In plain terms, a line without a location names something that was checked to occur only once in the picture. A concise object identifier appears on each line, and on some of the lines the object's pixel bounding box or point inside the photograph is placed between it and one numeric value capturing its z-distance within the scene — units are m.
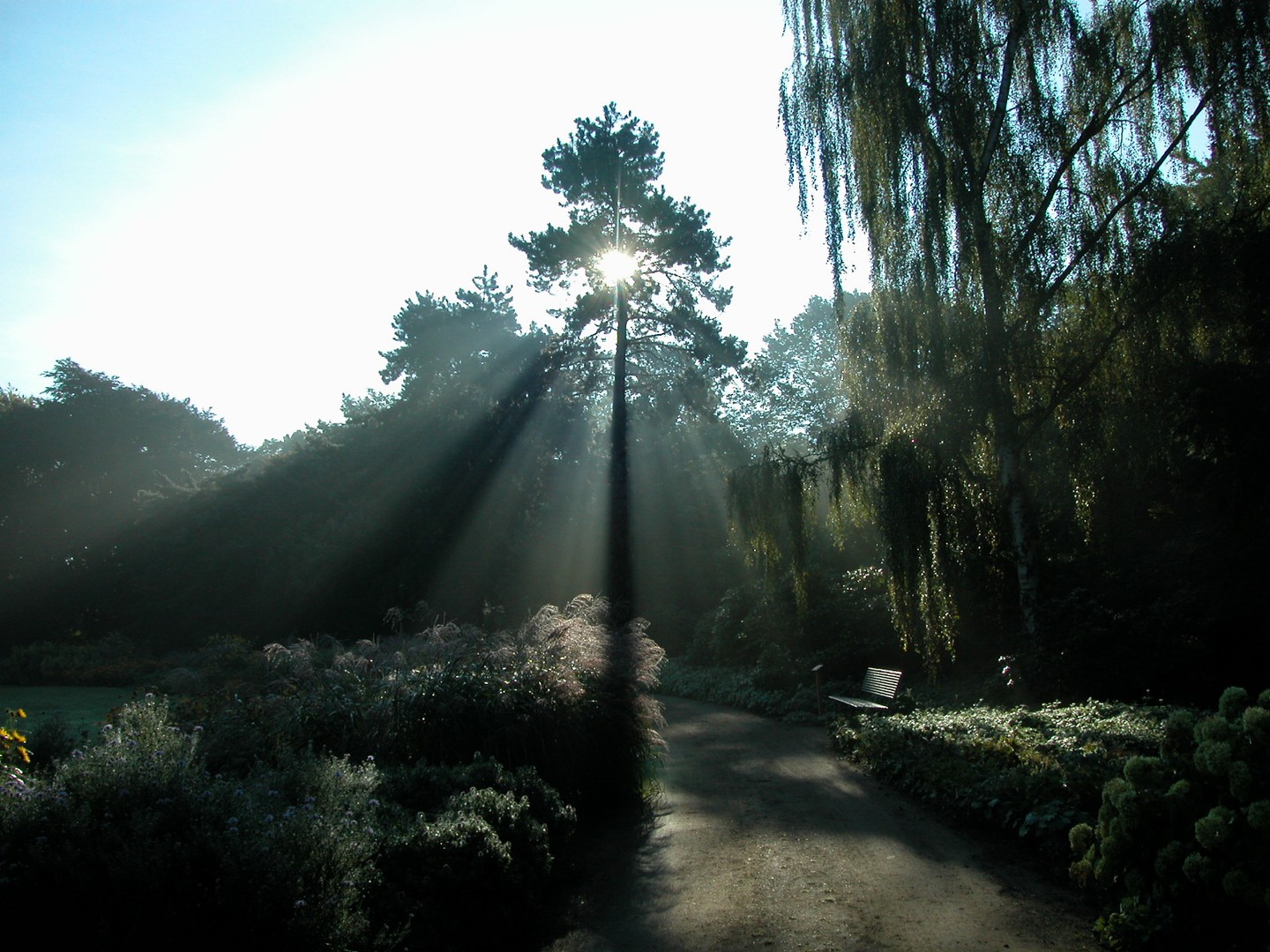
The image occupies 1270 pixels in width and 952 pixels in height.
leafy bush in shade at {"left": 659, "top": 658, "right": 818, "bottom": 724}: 13.91
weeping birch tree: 10.57
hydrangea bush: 3.78
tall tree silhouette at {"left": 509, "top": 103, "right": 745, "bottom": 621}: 24.16
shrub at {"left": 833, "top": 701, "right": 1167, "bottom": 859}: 5.96
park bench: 11.48
